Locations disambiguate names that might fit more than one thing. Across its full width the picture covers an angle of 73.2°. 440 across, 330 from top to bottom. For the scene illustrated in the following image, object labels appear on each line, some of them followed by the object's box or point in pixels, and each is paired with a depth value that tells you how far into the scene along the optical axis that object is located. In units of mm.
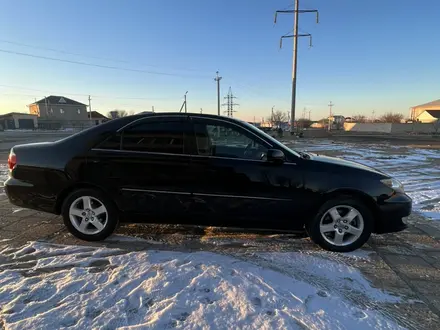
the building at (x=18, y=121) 68000
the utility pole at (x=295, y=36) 24453
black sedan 3535
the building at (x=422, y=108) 97125
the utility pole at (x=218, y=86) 49709
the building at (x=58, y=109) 82438
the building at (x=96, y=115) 90656
